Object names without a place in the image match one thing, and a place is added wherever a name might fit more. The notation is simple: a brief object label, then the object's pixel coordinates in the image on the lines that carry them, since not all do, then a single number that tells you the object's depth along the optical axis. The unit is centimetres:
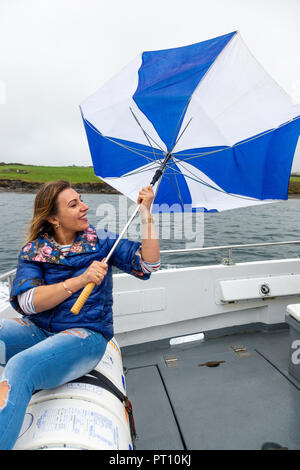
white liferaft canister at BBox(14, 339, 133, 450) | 86
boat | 157
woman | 104
